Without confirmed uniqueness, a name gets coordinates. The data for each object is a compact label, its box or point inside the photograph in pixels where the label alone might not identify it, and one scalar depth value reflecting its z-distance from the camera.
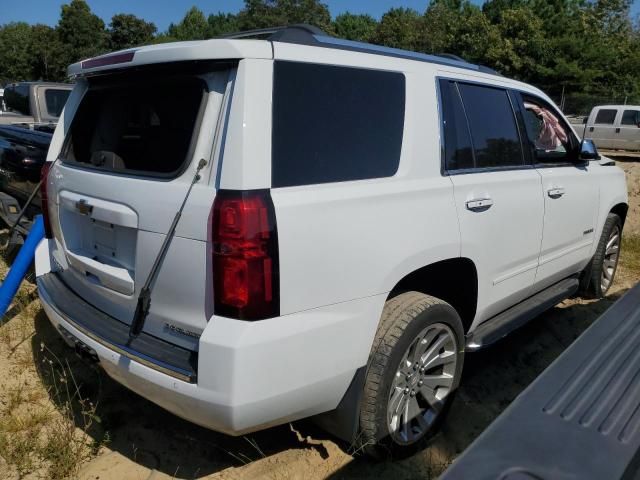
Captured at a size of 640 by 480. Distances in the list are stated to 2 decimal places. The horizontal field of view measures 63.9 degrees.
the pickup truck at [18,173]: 4.62
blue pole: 3.44
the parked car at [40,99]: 7.69
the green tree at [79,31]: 54.47
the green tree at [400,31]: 48.41
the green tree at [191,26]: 76.38
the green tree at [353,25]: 69.88
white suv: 1.93
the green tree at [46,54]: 55.12
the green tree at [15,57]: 59.44
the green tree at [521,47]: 37.09
